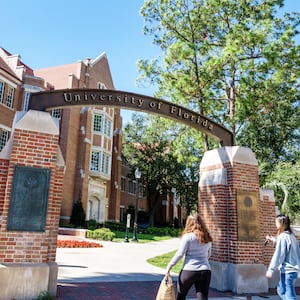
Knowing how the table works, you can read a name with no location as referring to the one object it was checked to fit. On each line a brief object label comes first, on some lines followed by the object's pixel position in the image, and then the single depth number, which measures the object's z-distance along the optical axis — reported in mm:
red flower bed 15386
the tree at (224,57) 12562
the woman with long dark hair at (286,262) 4512
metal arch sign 6832
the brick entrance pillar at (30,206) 5641
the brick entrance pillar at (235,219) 7297
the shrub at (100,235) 20109
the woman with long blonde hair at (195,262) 4117
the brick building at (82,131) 24812
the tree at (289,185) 13211
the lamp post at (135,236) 20312
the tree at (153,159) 38156
